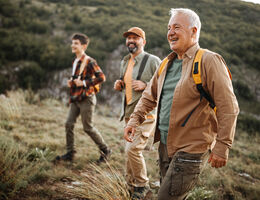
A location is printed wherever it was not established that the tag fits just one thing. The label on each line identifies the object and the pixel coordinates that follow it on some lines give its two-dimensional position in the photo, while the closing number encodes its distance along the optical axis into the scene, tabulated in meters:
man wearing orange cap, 2.88
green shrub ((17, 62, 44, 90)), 11.45
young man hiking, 4.05
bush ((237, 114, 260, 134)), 8.28
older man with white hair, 1.58
